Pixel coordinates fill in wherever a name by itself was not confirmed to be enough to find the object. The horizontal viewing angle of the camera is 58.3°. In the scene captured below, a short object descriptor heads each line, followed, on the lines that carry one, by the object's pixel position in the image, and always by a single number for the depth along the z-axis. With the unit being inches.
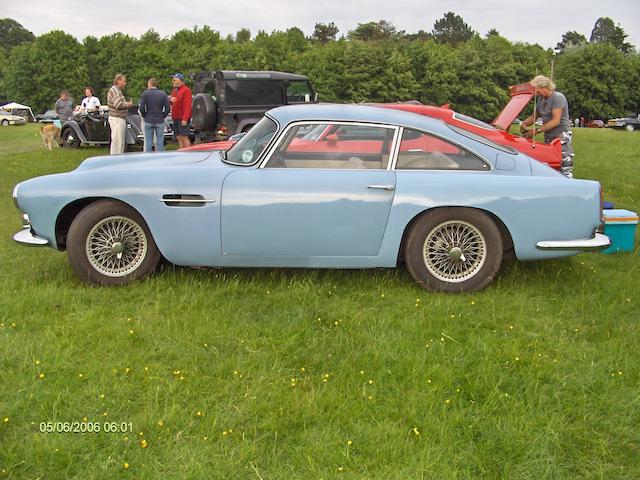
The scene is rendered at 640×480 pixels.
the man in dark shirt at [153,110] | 408.8
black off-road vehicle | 484.4
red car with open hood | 255.3
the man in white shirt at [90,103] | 581.0
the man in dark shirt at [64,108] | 621.9
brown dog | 558.3
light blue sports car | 158.4
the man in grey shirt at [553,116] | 272.4
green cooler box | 203.8
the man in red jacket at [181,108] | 448.5
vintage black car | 549.6
